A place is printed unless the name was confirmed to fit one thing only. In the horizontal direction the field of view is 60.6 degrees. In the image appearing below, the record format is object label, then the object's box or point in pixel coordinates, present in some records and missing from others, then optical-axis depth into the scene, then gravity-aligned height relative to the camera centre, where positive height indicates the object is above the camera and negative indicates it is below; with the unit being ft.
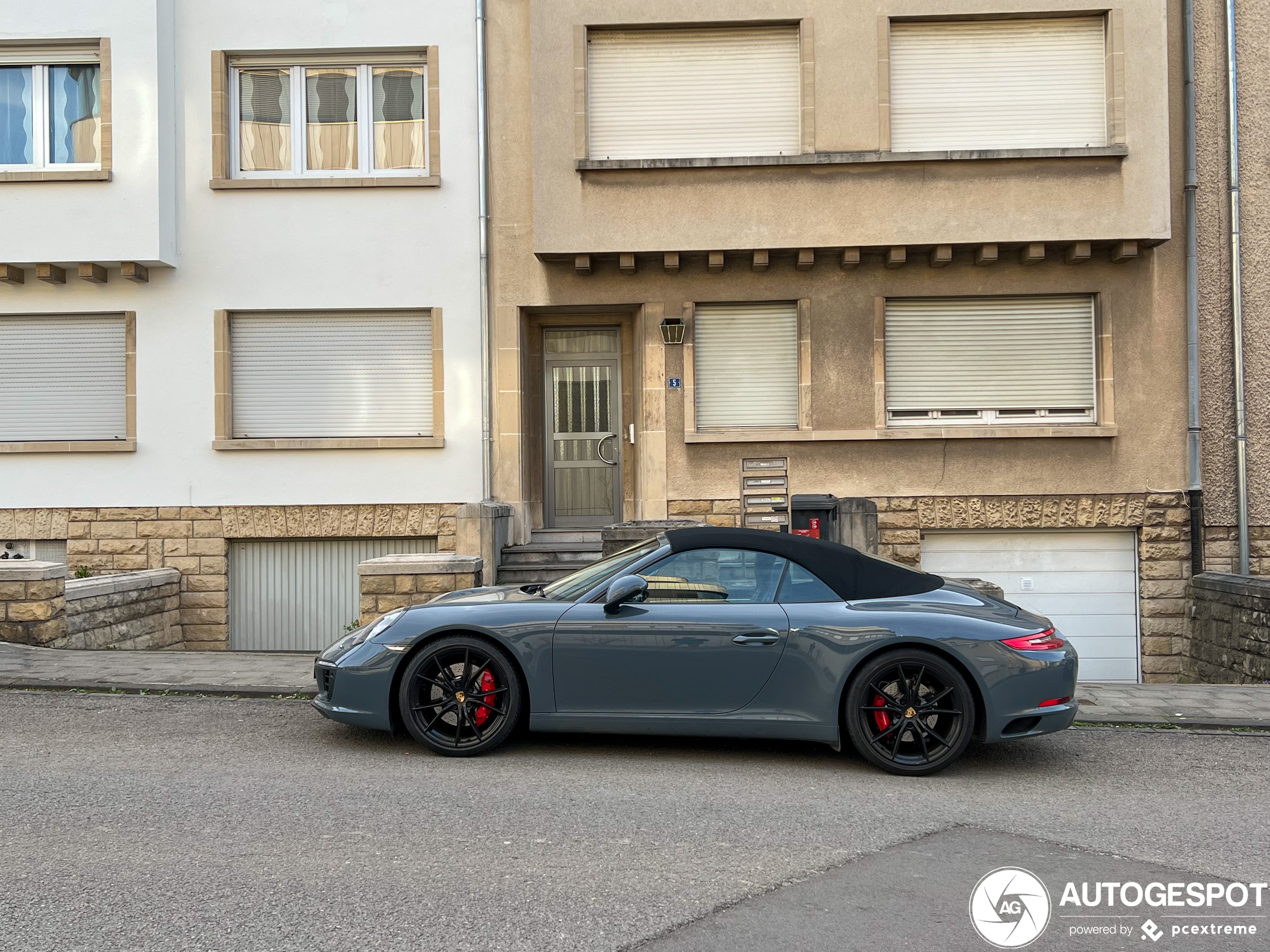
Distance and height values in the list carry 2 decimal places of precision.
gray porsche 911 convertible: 19.52 -3.18
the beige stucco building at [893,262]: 40.37 +8.71
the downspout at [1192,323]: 41.52 +6.14
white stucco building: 42.50 +7.03
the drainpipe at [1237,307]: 41.29 +6.73
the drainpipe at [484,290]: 42.39 +7.90
